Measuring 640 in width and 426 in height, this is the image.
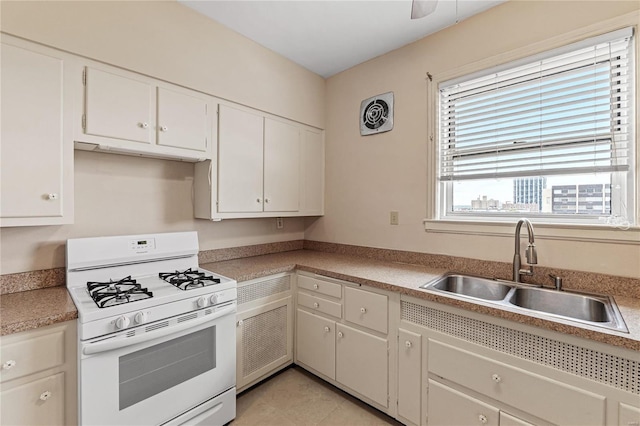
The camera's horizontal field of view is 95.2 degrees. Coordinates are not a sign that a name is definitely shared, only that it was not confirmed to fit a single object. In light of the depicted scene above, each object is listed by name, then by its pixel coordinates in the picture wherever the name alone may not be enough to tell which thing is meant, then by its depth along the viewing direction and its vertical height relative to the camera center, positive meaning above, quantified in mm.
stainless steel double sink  1424 -478
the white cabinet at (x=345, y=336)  1850 -862
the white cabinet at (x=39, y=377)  1186 -706
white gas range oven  1331 -613
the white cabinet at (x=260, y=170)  2201 +364
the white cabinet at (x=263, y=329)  2023 -858
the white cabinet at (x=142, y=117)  1641 +600
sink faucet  1645 -248
